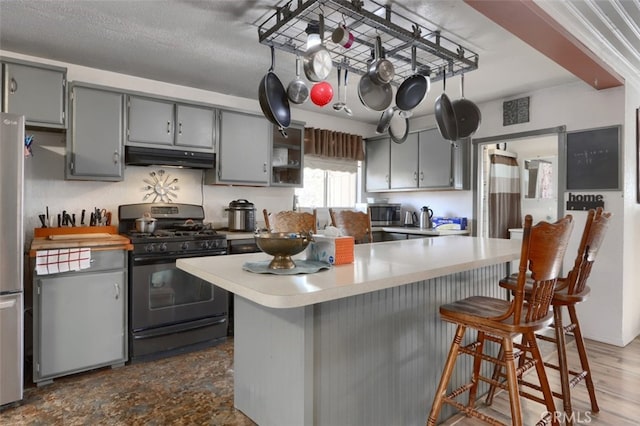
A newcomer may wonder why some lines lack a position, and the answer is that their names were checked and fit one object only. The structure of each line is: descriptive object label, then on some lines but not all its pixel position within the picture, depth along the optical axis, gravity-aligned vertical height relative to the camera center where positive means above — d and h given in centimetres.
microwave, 493 -2
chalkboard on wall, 320 +48
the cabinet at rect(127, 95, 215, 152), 315 +80
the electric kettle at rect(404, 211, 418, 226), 504 -9
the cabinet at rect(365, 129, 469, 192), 427 +62
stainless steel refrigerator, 219 -25
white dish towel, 243 -32
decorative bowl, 144 -13
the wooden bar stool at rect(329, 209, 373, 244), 284 -9
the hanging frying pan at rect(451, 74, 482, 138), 257 +68
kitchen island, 136 -57
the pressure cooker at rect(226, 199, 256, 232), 369 -3
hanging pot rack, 188 +109
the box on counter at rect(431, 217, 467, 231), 435 -13
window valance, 452 +88
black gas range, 285 -66
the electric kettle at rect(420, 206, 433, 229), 462 -8
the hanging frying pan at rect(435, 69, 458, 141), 254 +66
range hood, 313 +49
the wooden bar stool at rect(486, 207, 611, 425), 185 -43
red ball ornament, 225 +74
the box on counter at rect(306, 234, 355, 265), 164 -17
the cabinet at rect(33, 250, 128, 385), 248 -75
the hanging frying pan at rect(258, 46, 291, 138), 211 +66
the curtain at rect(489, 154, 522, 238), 464 +22
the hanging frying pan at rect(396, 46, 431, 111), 238 +79
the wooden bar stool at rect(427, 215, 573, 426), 138 -45
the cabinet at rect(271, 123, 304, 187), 405 +62
